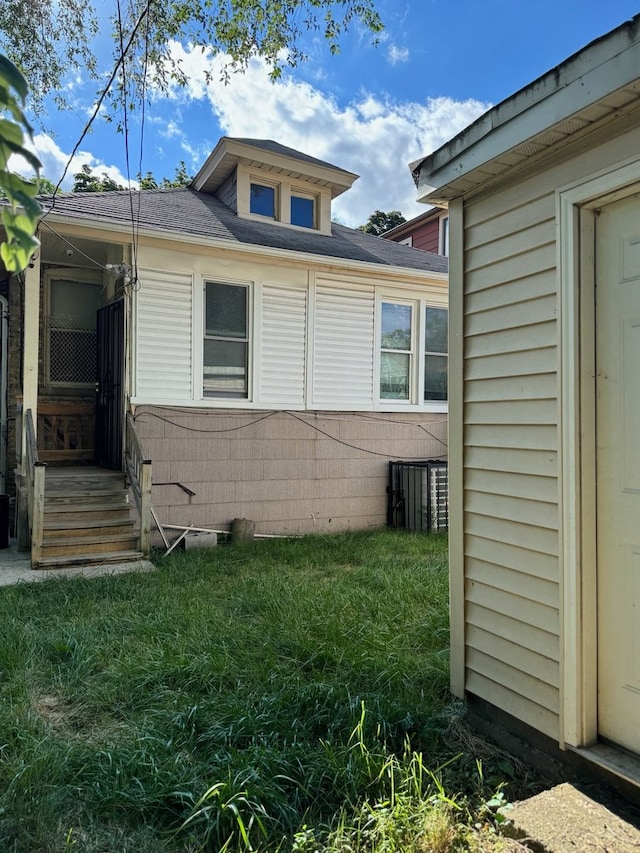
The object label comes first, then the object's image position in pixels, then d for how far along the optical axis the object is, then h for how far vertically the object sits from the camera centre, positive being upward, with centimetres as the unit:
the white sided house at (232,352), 663 +113
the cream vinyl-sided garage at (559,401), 211 +15
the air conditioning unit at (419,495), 788 -89
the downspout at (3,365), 756 +93
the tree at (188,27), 491 +376
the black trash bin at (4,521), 635 -102
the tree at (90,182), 2000 +949
